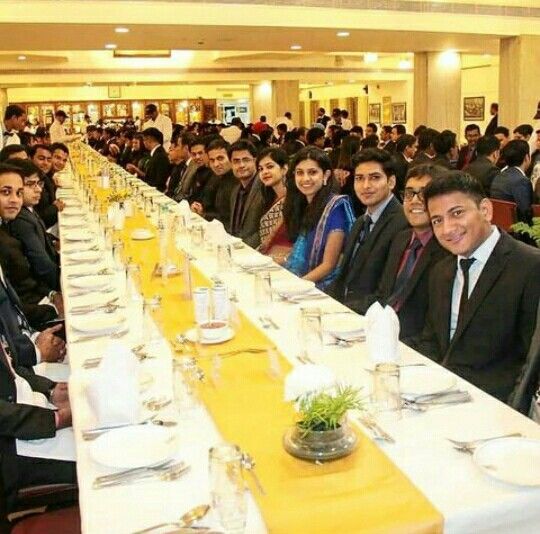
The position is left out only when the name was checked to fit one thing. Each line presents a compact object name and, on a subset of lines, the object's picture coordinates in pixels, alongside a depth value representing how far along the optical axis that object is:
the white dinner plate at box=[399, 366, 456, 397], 1.89
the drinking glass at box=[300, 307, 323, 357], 2.27
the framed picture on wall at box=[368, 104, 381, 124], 23.68
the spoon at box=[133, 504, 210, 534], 1.32
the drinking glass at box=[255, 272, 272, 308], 2.92
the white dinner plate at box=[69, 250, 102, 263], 3.97
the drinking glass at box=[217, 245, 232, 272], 3.64
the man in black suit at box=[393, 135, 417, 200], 8.03
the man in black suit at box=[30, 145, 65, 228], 6.29
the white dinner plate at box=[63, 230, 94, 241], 4.72
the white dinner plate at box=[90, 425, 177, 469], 1.57
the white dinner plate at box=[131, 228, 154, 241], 4.57
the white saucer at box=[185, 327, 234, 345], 2.42
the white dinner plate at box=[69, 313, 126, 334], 2.61
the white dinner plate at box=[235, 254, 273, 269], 3.66
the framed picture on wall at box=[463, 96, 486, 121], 19.81
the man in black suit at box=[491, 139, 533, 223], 5.97
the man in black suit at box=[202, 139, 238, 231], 6.33
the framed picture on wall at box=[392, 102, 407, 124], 21.94
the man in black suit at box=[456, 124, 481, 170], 9.21
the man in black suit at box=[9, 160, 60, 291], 4.16
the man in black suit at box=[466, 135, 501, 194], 6.60
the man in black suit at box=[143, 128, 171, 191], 9.62
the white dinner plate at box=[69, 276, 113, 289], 3.28
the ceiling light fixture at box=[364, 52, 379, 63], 18.18
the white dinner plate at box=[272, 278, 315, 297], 3.02
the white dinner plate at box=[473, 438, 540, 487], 1.44
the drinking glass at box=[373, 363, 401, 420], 1.77
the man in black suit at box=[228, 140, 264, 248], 5.21
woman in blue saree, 3.93
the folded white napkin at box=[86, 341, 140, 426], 1.78
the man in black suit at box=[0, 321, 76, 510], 2.12
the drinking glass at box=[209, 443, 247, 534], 1.32
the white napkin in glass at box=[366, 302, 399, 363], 2.11
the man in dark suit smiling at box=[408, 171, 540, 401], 2.33
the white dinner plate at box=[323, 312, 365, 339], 2.42
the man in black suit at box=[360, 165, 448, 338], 2.97
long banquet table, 1.37
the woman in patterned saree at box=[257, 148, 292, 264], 4.62
